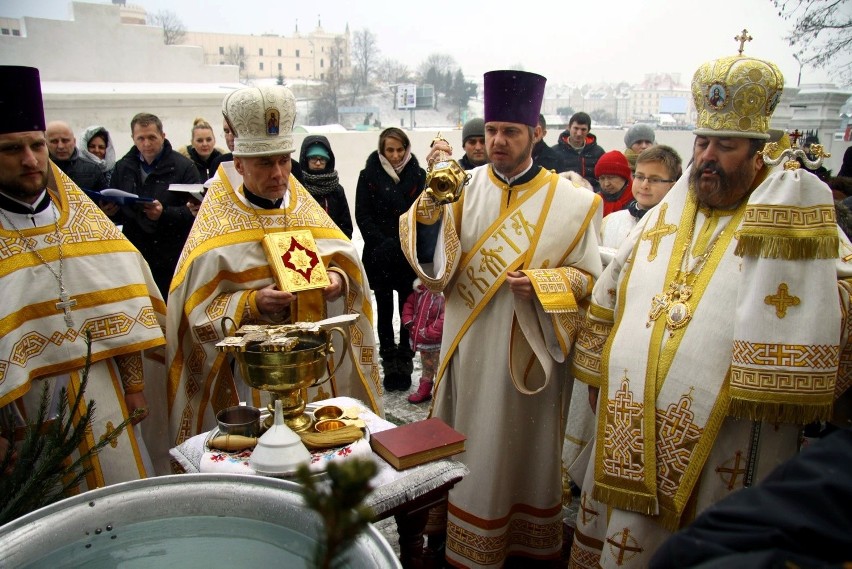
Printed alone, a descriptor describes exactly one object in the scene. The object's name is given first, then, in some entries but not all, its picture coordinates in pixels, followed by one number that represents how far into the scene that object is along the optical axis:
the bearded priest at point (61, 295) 2.25
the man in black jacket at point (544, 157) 6.64
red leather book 1.96
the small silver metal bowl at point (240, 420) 2.00
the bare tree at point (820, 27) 8.29
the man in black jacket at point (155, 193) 4.87
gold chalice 1.98
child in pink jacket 4.59
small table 1.84
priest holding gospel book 2.78
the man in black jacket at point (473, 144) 5.90
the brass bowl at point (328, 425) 2.12
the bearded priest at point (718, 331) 1.96
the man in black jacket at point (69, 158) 5.04
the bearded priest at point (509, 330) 3.03
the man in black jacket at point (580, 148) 7.61
